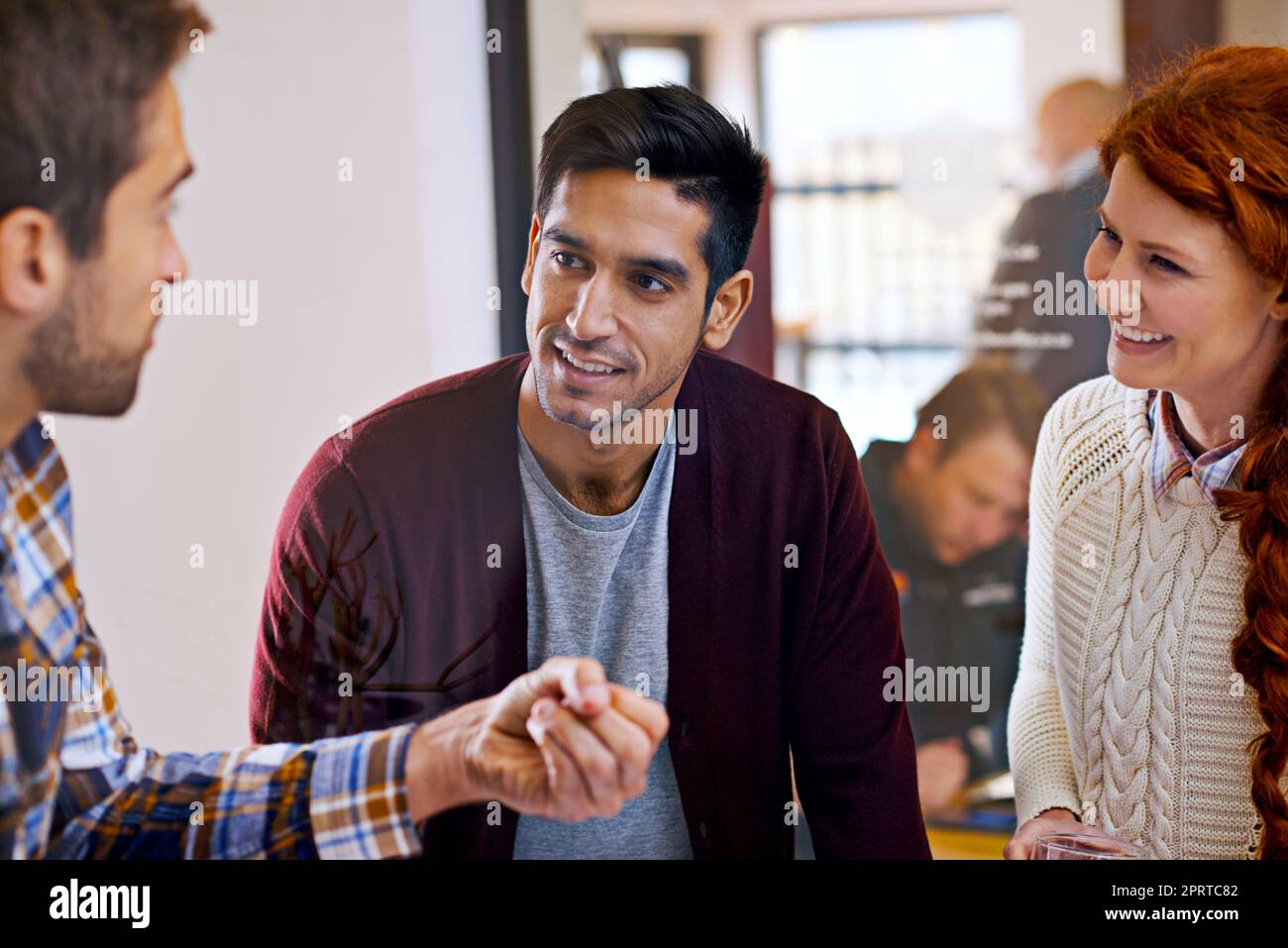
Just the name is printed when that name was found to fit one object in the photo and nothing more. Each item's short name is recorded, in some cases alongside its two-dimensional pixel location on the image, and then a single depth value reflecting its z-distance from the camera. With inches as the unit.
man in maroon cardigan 51.2
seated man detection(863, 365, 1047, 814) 59.1
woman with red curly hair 47.9
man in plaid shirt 46.7
